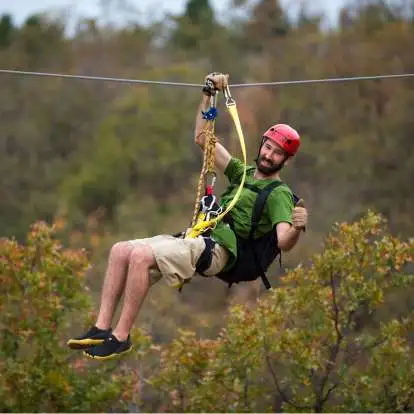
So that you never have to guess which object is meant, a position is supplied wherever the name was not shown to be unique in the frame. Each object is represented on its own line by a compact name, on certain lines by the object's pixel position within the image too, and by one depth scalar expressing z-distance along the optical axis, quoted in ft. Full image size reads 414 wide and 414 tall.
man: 37.86
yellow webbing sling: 40.13
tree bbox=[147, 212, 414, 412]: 81.61
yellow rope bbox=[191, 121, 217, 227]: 42.37
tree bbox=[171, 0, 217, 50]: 310.86
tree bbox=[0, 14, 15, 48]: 320.09
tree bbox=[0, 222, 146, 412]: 85.76
